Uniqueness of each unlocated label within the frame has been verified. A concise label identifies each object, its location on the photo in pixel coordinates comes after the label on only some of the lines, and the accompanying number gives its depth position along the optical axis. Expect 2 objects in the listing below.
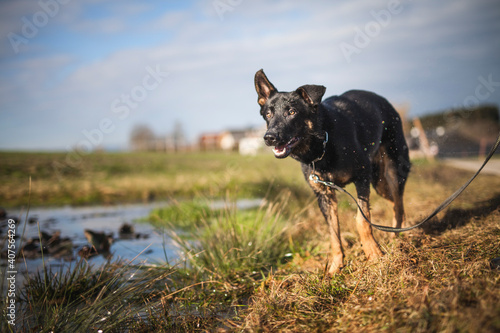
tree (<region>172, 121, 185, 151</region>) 48.72
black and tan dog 3.19
